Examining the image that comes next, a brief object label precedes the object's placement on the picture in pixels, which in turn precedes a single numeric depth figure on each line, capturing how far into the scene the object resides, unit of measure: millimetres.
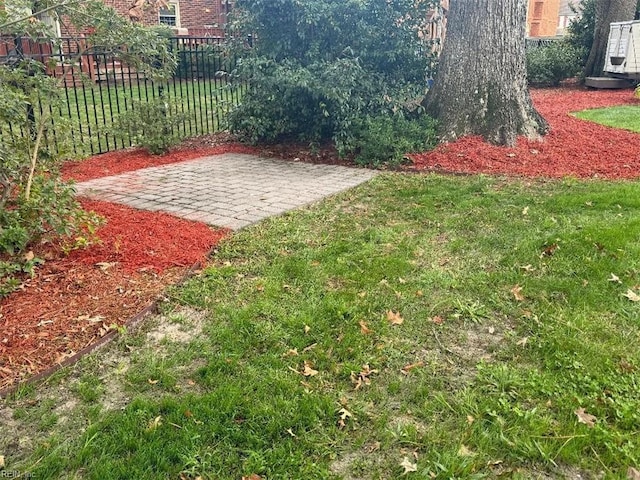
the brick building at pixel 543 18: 35781
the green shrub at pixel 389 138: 7480
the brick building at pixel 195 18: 19938
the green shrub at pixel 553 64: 15812
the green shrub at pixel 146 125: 8250
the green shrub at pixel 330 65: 7547
